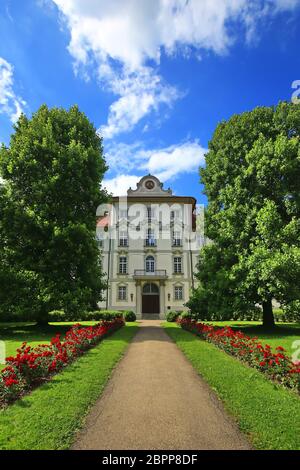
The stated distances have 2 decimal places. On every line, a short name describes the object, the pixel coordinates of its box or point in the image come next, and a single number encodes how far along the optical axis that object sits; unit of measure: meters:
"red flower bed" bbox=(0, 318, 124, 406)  6.07
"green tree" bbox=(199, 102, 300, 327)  15.28
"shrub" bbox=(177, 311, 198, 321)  18.88
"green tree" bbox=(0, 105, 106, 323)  16.22
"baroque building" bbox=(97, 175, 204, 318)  36.59
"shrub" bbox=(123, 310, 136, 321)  29.77
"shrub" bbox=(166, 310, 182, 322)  30.12
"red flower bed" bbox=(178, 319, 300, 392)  7.06
